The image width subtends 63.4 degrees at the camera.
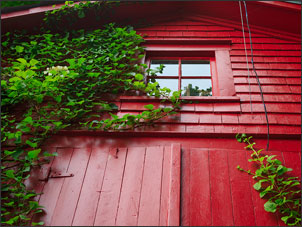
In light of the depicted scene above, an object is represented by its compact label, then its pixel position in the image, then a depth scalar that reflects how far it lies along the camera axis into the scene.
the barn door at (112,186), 2.01
